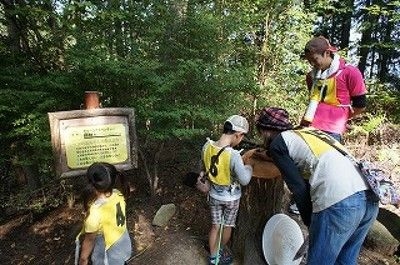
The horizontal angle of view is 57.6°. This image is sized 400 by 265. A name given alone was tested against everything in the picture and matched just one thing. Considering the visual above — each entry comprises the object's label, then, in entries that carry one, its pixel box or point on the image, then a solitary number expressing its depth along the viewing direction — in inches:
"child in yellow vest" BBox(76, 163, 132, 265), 110.5
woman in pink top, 134.0
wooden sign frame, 138.6
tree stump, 133.9
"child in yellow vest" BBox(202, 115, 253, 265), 132.1
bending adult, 85.9
